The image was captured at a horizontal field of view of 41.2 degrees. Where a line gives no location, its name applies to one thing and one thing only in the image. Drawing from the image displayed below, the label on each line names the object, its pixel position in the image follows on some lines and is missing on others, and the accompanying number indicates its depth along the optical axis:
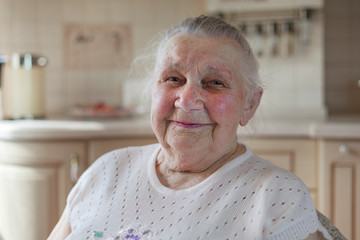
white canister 2.53
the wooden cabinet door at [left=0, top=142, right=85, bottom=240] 2.23
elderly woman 1.02
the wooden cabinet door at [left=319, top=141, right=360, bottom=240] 2.10
